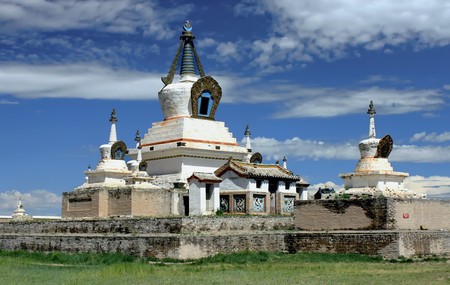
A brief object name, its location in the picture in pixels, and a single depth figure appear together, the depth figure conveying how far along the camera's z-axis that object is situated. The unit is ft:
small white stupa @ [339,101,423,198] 85.81
